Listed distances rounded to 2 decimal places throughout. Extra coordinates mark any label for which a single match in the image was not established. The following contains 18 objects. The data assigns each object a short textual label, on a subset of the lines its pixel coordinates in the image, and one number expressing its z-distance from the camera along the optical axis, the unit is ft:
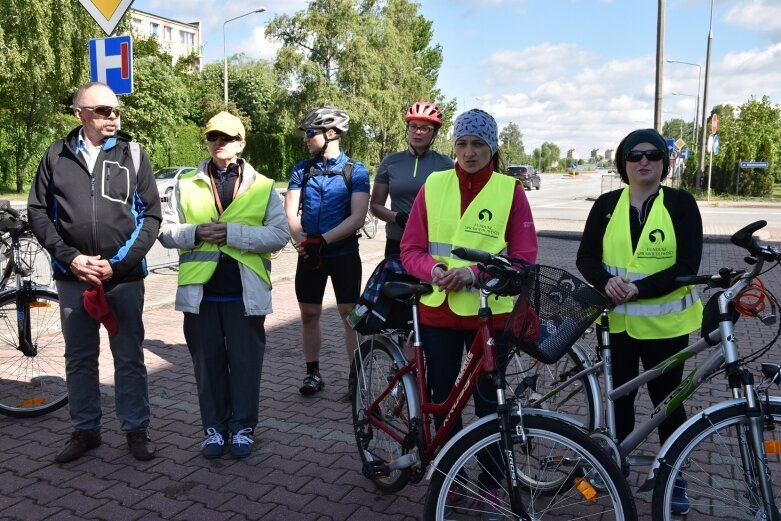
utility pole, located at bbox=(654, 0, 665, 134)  51.02
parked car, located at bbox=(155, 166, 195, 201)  84.58
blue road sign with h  20.47
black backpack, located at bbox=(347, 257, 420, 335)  11.77
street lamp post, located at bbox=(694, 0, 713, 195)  95.09
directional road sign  107.55
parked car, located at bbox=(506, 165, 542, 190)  155.74
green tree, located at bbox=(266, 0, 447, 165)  150.41
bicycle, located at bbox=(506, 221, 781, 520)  8.55
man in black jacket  13.23
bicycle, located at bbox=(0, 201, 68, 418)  15.79
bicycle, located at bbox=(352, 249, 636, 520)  8.59
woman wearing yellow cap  13.66
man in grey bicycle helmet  16.46
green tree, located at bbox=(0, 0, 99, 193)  80.84
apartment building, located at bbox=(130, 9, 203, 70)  294.46
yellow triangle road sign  19.83
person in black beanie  11.10
